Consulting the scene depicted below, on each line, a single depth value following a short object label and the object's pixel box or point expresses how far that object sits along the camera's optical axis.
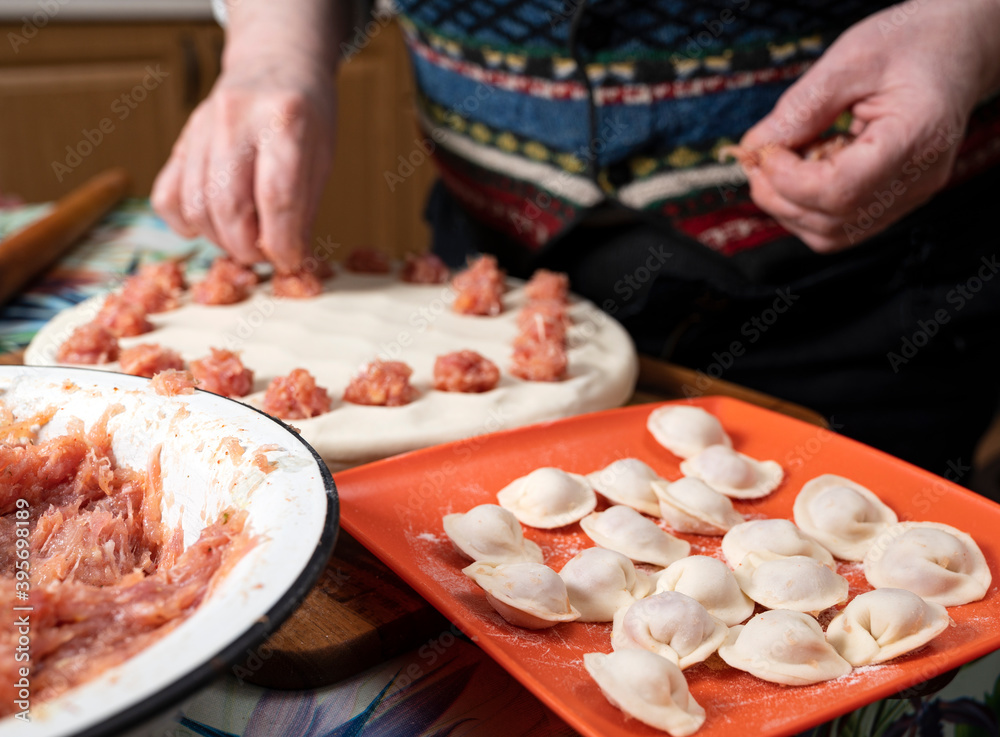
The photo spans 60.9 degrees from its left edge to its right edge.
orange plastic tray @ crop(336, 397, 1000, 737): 0.59
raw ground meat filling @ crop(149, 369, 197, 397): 0.72
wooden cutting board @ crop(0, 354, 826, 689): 0.66
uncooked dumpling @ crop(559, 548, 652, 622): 0.70
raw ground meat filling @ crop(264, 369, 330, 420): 1.01
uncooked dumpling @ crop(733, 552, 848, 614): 0.71
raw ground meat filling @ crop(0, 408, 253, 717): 0.50
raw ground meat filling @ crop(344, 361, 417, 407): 1.08
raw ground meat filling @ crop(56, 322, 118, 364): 1.16
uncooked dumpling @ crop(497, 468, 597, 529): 0.85
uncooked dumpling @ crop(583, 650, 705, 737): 0.56
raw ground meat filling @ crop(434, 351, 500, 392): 1.14
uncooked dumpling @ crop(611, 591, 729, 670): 0.64
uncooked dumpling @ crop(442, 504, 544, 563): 0.76
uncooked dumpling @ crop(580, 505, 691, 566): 0.80
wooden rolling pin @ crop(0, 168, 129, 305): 1.56
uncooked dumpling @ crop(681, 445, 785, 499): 0.94
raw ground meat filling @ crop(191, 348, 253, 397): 1.07
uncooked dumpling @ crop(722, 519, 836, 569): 0.80
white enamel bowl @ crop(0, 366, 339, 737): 0.39
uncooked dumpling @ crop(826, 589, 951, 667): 0.65
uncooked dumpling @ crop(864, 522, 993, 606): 0.74
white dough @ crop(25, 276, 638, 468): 1.03
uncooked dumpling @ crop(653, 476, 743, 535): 0.85
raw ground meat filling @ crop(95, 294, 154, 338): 1.27
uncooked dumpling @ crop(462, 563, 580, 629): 0.66
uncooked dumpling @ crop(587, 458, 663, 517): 0.89
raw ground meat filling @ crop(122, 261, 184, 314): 1.37
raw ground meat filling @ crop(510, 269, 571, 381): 1.21
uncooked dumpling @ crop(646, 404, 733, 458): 1.02
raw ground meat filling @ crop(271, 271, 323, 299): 1.45
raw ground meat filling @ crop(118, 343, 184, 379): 1.10
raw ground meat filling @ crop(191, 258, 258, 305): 1.42
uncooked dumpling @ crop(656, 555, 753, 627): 0.70
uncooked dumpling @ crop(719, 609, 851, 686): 0.62
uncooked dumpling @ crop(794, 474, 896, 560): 0.83
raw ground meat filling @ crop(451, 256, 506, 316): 1.45
